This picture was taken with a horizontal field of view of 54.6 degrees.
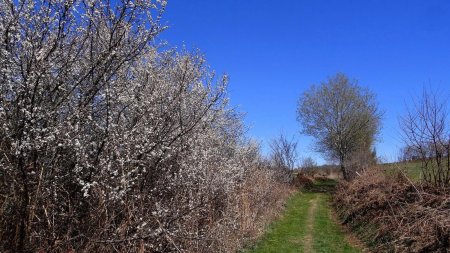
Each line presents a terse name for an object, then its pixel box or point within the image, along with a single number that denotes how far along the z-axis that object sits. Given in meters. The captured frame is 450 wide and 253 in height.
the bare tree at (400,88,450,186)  14.30
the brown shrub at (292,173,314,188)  42.52
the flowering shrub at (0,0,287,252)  5.55
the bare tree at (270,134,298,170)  38.86
